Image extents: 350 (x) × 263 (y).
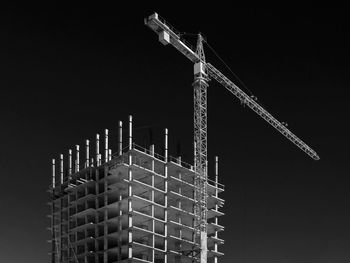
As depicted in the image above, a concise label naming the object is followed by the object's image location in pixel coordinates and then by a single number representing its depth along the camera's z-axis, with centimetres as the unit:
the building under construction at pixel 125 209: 16750
